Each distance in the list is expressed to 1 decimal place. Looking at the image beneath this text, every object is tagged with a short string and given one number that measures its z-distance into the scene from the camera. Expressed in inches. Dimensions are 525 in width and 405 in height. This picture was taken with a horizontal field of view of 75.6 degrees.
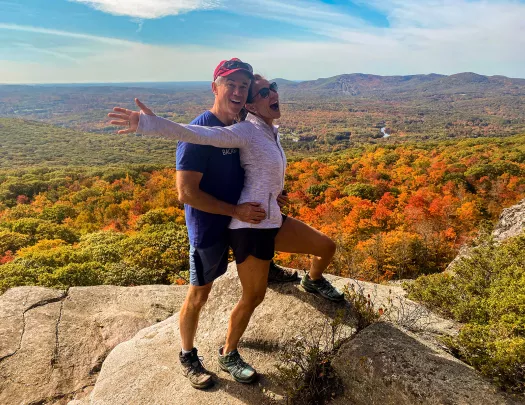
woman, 92.0
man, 91.6
